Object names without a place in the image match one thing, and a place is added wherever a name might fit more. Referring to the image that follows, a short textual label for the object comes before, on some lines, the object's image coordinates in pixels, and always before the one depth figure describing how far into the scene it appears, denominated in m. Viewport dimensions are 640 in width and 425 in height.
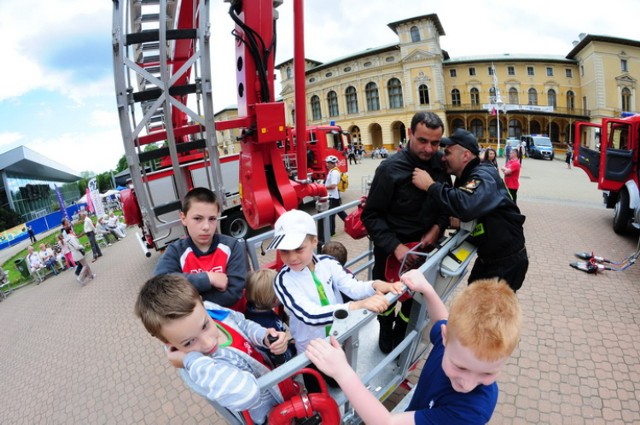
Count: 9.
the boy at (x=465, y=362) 0.98
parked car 25.55
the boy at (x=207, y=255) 2.04
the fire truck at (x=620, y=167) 6.05
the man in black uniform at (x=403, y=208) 2.31
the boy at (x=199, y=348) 1.18
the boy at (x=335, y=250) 2.85
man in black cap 2.04
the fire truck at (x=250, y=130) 2.16
